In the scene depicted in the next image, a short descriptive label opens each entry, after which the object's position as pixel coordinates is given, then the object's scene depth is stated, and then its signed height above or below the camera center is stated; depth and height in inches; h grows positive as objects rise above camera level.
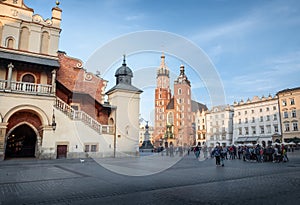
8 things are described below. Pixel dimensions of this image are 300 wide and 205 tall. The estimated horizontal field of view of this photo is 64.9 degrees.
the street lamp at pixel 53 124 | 859.4 +50.7
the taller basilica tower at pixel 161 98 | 3751.7 +698.7
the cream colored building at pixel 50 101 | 845.8 +150.4
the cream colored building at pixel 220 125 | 2795.3 +179.5
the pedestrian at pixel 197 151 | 1063.6 -50.0
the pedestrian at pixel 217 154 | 684.1 -40.4
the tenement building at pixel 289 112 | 1995.6 +252.0
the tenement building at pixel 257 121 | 2215.8 +199.3
